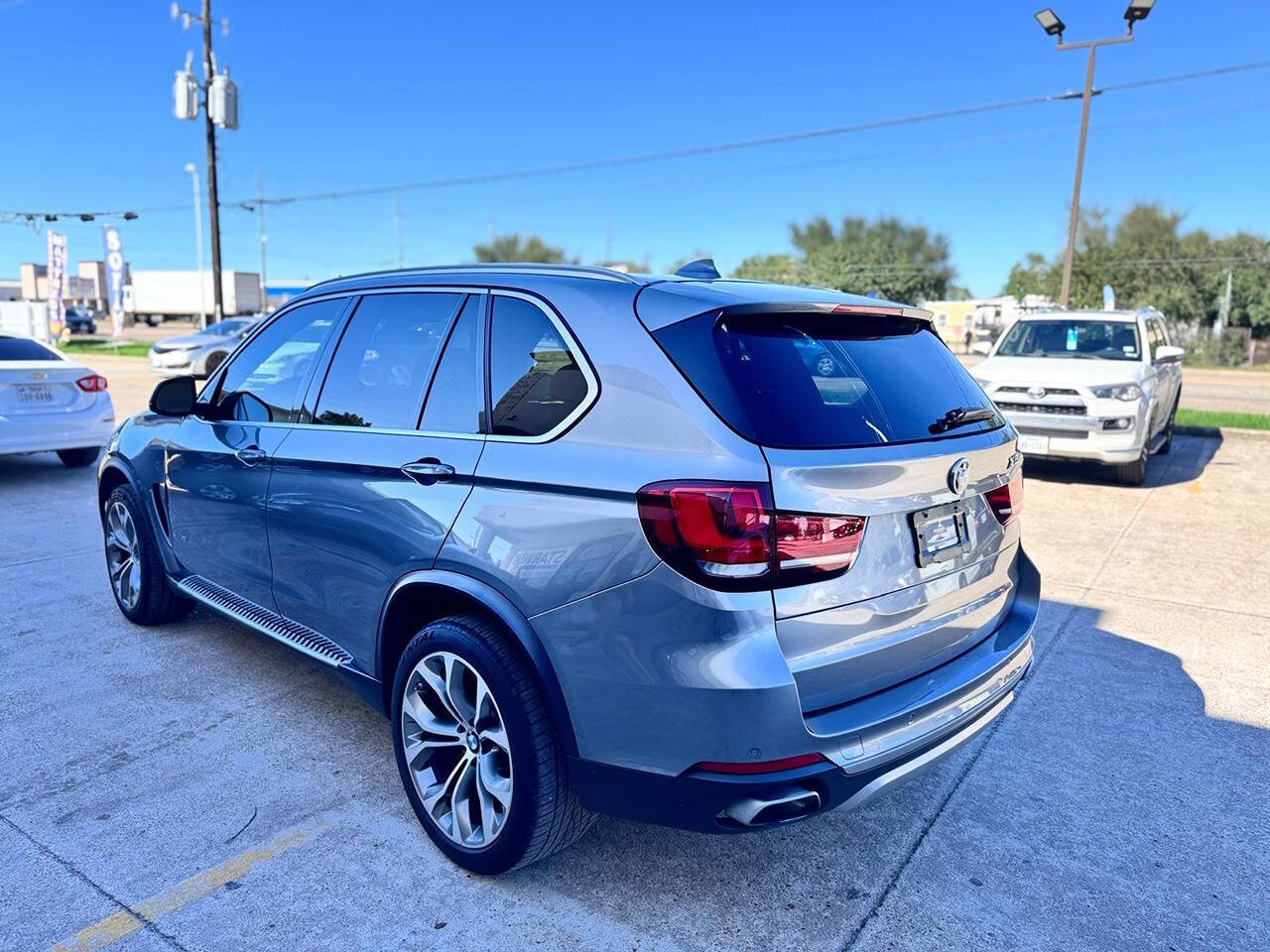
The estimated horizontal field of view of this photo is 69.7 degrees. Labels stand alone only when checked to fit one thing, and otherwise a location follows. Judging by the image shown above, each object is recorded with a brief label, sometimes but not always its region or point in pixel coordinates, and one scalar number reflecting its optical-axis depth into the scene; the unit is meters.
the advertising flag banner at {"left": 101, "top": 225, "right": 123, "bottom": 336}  35.16
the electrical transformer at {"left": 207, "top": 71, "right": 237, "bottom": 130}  22.03
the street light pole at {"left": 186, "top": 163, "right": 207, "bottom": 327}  42.44
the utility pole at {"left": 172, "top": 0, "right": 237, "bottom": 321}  22.06
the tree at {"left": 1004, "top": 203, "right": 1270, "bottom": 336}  48.34
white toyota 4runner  8.70
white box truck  61.75
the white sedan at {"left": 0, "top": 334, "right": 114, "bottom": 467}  8.37
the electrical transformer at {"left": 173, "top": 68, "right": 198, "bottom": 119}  22.08
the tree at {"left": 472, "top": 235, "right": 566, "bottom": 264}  69.62
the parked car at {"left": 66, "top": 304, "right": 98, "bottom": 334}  47.03
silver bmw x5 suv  2.23
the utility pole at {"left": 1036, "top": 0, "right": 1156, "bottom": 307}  14.86
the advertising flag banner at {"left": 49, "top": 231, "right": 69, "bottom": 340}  33.62
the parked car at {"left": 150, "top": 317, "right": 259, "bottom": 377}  20.52
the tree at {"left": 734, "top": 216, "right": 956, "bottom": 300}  67.12
